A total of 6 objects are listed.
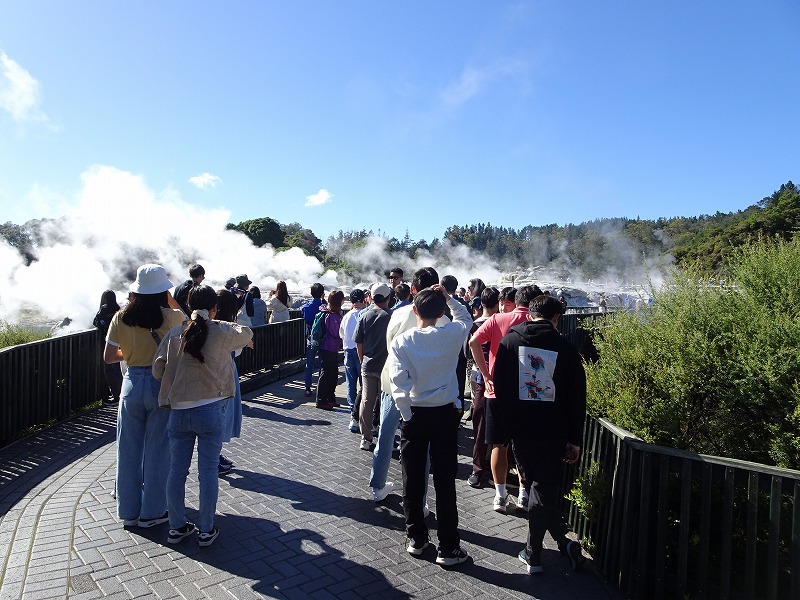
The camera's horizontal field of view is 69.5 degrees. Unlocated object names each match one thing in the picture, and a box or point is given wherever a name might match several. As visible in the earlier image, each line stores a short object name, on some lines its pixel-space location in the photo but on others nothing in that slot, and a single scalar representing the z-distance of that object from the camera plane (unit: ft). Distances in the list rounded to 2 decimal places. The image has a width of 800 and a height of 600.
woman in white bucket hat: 13.92
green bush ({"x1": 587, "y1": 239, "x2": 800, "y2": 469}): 12.33
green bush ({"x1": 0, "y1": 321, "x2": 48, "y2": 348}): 29.09
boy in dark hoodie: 12.32
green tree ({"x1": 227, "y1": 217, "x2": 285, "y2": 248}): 186.91
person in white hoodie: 12.71
